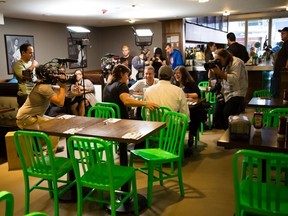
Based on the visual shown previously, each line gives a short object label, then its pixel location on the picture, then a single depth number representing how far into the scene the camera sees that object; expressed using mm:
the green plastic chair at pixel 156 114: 3155
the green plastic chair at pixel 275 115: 2760
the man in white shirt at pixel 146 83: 4250
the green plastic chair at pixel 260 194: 1621
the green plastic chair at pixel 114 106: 3504
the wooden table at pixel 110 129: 2355
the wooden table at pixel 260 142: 1938
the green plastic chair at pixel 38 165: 2252
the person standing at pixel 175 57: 6861
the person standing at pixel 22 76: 4125
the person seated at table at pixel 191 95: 3998
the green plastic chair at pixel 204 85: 5198
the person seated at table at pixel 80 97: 5000
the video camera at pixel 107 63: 6110
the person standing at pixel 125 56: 6861
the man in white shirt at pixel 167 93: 3242
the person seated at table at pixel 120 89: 3471
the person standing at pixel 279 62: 4615
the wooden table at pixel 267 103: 3416
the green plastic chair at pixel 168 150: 2578
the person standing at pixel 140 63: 6097
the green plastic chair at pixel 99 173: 2041
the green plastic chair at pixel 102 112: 3381
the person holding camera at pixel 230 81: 3930
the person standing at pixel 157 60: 6242
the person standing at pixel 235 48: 5359
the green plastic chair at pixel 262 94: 4348
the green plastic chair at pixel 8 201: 1123
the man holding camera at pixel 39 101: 3012
